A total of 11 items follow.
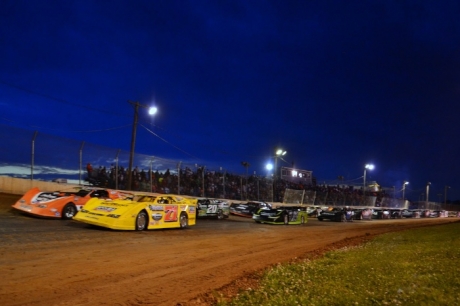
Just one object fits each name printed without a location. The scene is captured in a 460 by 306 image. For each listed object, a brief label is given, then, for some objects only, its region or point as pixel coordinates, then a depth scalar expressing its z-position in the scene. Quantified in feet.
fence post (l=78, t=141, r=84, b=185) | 73.87
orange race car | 50.29
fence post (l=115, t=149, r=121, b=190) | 81.51
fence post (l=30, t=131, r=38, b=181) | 66.64
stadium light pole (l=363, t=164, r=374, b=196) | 200.81
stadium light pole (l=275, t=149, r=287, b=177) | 141.06
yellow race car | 44.55
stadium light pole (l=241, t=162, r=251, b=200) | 139.13
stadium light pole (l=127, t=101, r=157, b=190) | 82.74
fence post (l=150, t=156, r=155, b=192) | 89.10
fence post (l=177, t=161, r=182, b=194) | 95.04
